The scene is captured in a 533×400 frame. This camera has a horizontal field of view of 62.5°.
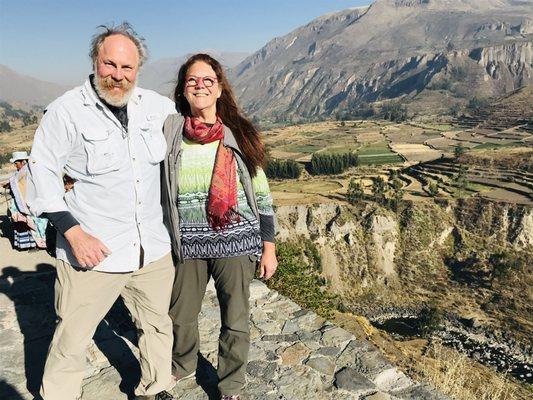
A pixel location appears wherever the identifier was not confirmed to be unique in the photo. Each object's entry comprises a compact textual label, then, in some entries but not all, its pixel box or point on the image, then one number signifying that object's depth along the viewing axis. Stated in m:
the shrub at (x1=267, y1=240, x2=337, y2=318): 9.05
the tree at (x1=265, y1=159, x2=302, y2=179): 81.38
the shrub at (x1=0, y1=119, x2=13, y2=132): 107.38
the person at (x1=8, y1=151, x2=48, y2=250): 8.60
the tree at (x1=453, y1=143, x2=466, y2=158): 83.69
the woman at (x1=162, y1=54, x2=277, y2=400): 3.25
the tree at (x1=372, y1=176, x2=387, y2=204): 66.25
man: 2.78
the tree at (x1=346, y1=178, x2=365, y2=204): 65.16
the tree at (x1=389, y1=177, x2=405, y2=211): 65.44
